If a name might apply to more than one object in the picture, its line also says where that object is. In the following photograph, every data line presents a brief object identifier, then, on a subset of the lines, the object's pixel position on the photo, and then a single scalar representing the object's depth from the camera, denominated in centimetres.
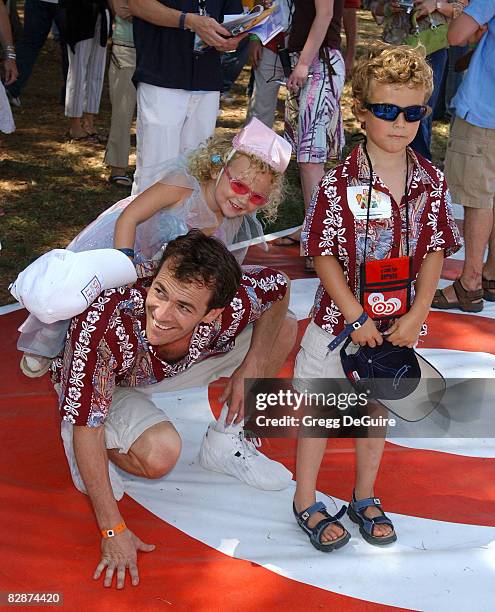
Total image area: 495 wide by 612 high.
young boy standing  251
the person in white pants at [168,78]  411
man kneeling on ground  237
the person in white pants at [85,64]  651
